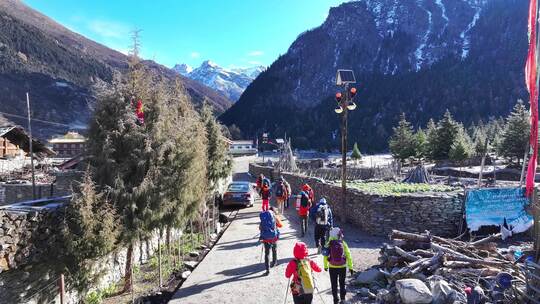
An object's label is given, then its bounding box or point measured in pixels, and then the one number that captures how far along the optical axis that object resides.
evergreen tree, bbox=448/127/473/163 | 47.94
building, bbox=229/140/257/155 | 113.11
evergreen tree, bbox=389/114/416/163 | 59.90
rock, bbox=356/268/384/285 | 9.63
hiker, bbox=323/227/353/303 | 7.69
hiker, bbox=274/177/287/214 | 18.51
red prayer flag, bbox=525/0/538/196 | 9.12
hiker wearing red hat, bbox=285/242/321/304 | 6.77
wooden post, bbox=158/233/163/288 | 9.50
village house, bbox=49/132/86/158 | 72.80
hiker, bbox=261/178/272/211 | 17.12
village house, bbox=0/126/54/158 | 34.01
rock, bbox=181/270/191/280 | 10.30
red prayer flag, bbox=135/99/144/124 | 9.20
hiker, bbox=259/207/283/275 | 9.84
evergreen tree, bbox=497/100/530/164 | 41.47
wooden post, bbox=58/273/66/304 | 6.62
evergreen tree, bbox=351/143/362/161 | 76.00
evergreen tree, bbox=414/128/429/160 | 58.67
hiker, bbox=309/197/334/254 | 11.34
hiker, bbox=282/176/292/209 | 20.08
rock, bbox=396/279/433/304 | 7.33
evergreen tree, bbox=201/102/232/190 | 19.83
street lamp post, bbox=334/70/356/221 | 15.73
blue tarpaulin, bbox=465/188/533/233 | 14.09
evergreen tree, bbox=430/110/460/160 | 51.03
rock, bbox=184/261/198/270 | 11.23
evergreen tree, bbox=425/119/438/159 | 52.88
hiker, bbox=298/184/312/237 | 14.03
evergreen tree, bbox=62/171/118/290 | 7.36
